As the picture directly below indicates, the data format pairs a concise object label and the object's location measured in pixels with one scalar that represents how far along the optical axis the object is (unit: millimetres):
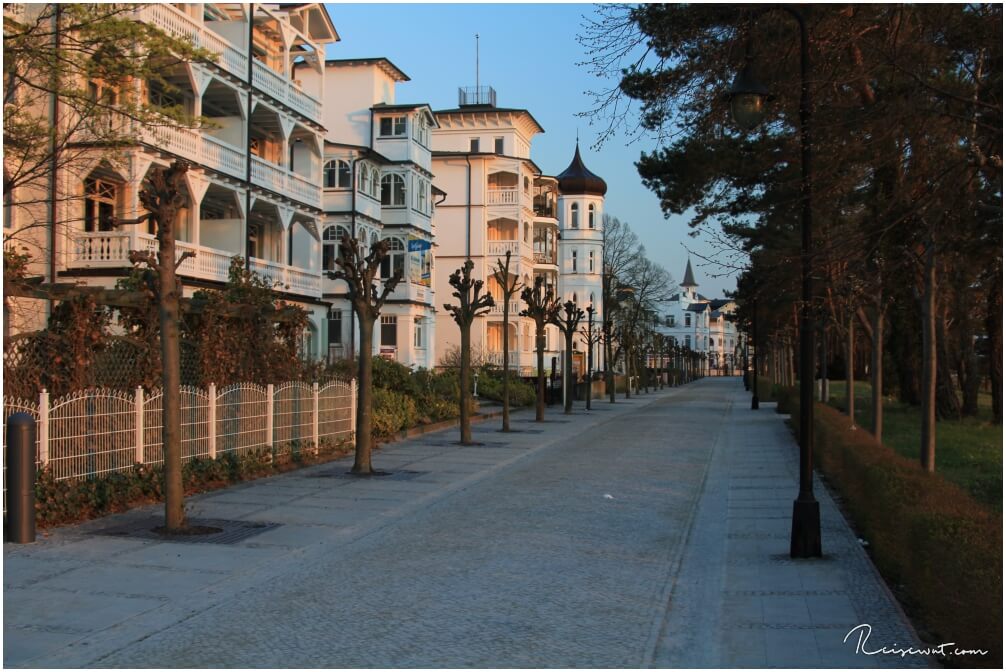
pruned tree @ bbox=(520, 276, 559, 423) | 35656
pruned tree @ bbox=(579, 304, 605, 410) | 52491
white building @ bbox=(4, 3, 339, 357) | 25500
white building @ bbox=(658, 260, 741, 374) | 179125
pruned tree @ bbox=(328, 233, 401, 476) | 17938
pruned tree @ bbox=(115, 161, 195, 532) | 11695
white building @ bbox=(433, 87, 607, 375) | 62344
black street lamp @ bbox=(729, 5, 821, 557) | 10094
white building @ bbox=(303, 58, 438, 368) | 41656
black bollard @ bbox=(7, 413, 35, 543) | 10359
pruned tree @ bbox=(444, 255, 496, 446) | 24453
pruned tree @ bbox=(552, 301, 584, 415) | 41406
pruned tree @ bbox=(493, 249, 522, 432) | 29906
